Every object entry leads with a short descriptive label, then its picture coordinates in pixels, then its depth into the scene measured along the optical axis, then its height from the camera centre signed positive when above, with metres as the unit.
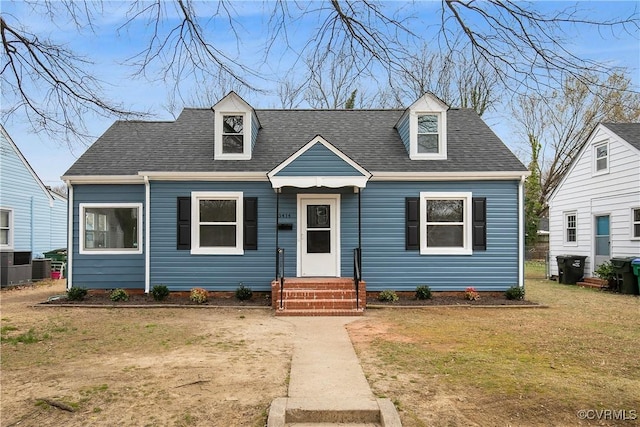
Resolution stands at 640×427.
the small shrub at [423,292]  11.52 -1.69
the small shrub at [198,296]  11.19 -1.76
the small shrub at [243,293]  11.43 -1.72
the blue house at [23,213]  16.45 +0.47
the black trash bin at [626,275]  13.50 -1.46
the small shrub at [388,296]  11.41 -1.79
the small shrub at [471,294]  11.55 -1.74
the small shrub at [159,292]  11.36 -1.69
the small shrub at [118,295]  11.30 -1.78
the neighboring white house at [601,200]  14.29 +0.98
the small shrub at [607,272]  14.31 -1.44
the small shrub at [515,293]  11.53 -1.70
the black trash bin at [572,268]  16.39 -1.51
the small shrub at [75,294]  11.44 -1.77
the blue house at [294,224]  11.79 +0.06
